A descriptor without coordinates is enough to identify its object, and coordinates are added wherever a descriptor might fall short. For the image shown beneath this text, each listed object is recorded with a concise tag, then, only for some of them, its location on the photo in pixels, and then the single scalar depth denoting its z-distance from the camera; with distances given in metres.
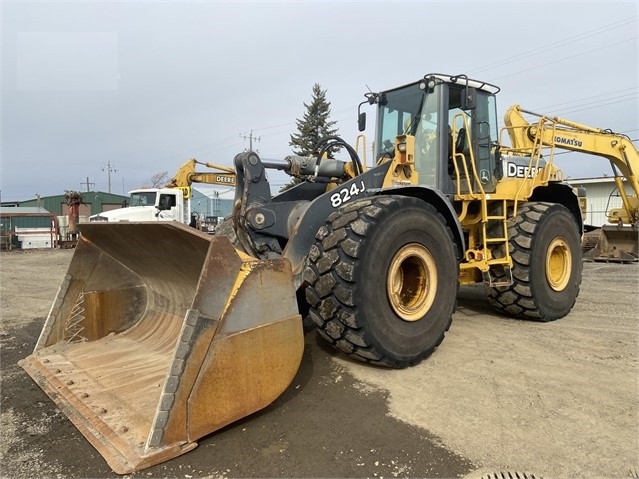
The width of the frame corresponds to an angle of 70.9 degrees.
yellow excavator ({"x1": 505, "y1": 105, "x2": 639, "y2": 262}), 6.35
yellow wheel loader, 2.56
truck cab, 15.31
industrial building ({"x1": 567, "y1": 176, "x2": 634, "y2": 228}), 28.14
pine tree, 35.81
